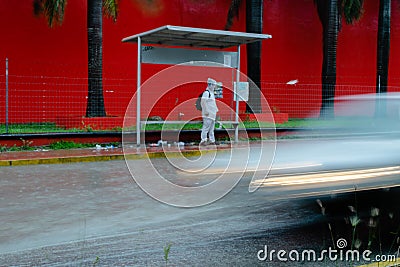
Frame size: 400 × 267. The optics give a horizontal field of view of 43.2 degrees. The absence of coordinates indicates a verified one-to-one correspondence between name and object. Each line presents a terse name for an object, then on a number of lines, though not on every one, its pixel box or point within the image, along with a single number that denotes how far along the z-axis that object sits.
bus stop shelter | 12.62
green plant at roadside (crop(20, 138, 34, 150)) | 12.22
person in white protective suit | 12.84
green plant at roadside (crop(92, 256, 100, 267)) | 4.43
